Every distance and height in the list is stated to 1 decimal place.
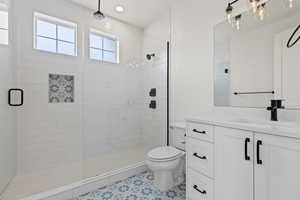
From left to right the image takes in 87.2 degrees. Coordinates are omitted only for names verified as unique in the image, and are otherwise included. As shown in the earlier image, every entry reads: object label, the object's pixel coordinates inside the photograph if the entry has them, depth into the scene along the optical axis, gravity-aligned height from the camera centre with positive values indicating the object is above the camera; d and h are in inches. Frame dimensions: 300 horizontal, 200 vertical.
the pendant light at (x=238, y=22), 66.2 +33.1
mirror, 51.8 +15.5
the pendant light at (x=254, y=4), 54.0 +33.5
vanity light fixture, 55.5 +34.5
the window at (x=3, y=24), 64.6 +31.8
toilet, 67.1 -28.1
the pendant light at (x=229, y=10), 64.8 +36.9
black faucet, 49.3 -2.3
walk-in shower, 76.0 +2.6
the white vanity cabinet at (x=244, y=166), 33.8 -16.9
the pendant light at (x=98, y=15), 80.2 +43.5
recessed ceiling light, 96.1 +56.3
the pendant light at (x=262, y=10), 59.1 +33.7
